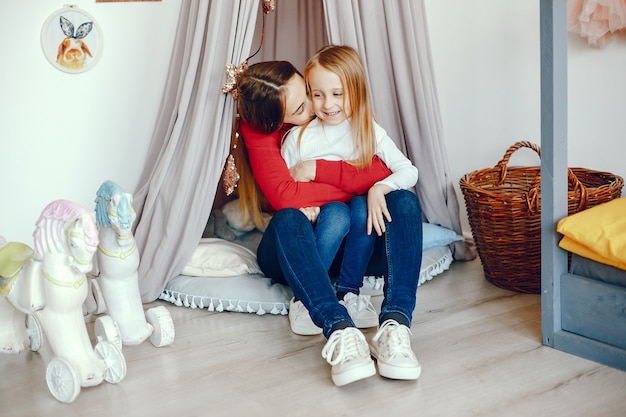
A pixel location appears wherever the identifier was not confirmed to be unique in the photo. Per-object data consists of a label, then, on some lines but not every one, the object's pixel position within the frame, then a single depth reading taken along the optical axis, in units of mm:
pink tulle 2268
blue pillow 2621
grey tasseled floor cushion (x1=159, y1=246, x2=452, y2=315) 2320
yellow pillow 1751
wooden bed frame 1810
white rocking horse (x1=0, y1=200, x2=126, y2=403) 1736
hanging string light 2352
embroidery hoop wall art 2715
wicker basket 2270
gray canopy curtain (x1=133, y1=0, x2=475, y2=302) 2387
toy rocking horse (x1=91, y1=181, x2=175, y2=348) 1857
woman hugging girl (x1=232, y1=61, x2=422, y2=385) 1818
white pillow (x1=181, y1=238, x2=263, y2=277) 2445
